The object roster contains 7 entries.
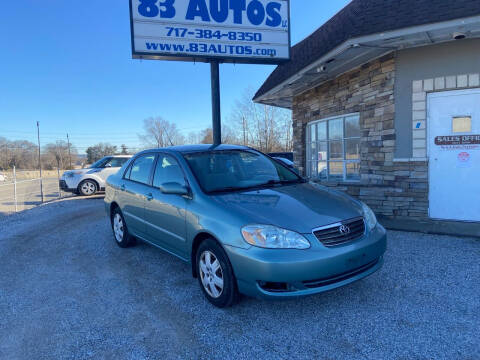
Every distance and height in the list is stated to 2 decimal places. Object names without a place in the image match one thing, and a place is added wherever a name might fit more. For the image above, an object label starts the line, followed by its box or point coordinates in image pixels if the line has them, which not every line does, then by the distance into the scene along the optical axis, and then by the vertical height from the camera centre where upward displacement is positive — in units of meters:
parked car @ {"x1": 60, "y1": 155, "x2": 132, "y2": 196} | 12.86 -0.77
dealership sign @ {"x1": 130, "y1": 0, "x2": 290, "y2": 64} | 7.19 +2.96
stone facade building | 5.41 +0.86
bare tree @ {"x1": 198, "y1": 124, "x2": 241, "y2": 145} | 41.23 +2.69
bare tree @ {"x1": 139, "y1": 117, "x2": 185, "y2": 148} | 43.23 +3.34
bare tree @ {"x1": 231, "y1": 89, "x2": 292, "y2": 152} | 37.19 +2.27
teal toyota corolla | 2.71 -0.67
